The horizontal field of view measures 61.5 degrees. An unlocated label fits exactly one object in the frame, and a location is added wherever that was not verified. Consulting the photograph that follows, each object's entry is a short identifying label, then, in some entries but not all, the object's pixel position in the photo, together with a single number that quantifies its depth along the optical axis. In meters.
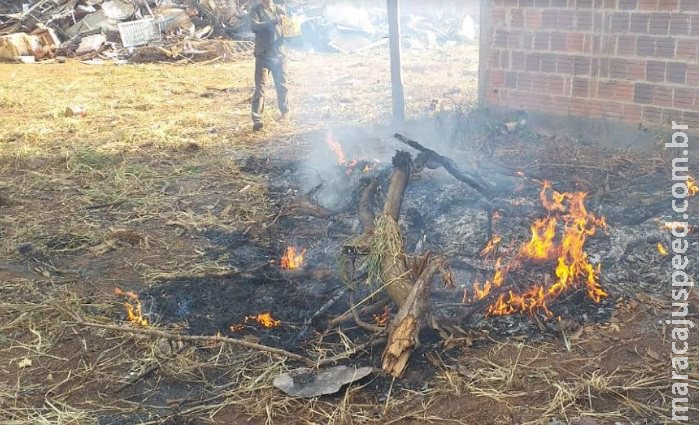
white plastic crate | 18.44
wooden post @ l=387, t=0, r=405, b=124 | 8.83
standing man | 9.62
